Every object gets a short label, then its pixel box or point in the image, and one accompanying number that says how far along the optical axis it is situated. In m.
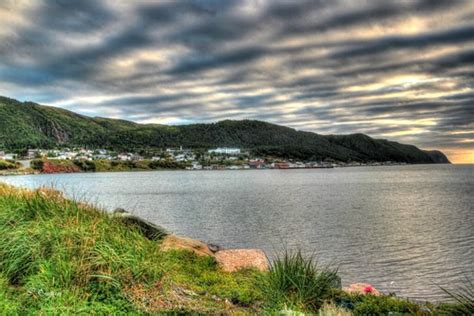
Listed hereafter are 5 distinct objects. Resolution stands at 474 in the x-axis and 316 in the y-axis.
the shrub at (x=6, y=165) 191.96
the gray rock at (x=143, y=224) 16.17
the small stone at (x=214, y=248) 21.86
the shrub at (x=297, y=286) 10.00
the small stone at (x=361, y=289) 13.05
